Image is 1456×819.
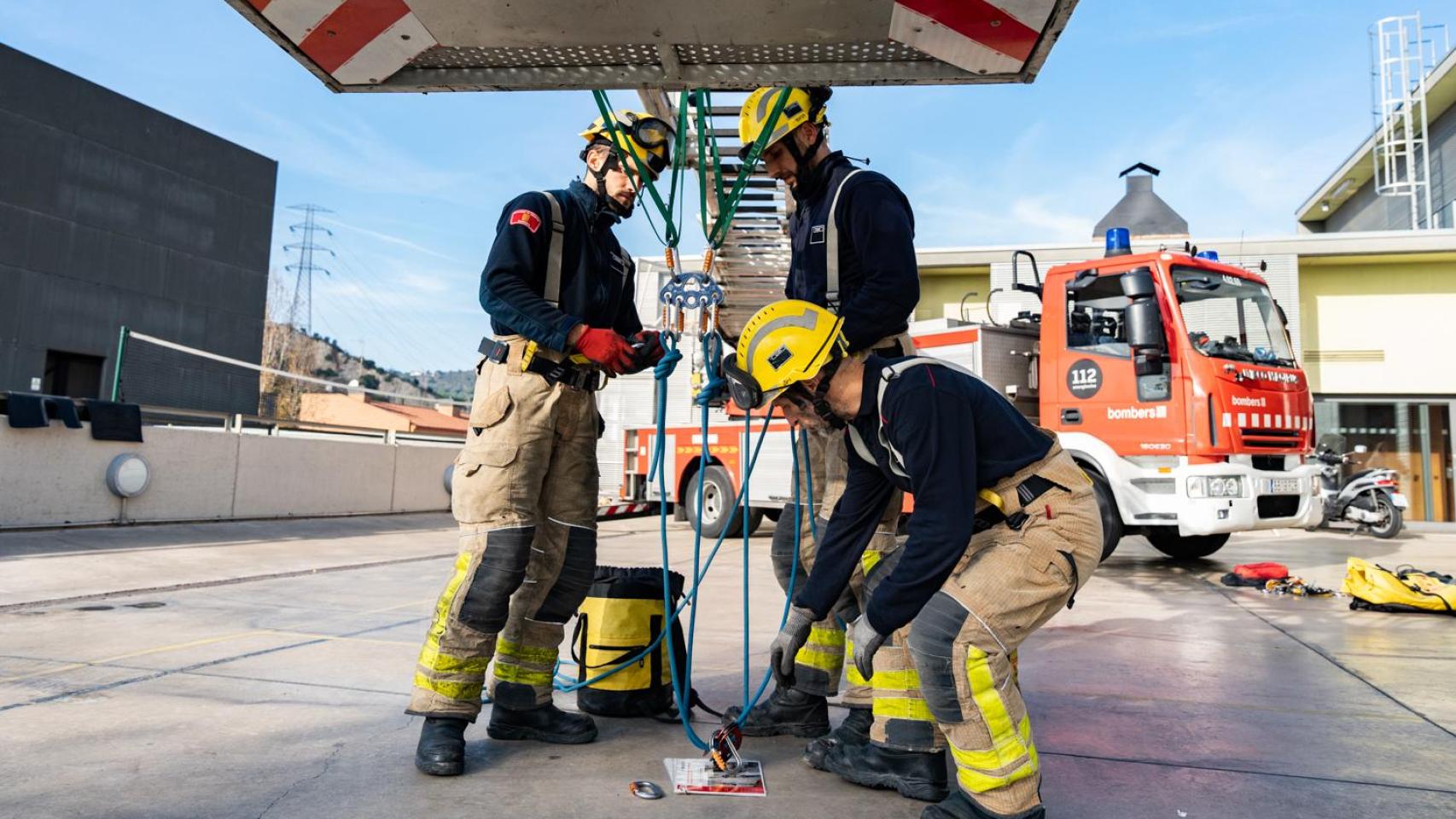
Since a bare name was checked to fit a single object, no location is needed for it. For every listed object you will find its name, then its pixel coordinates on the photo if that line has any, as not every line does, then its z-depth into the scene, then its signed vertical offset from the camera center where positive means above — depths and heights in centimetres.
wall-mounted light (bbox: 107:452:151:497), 886 -28
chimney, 1182 +360
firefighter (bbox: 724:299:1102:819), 211 -14
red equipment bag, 698 -67
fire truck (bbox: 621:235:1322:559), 682 +81
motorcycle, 1110 -16
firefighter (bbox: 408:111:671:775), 272 +1
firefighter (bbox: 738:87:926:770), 295 +67
